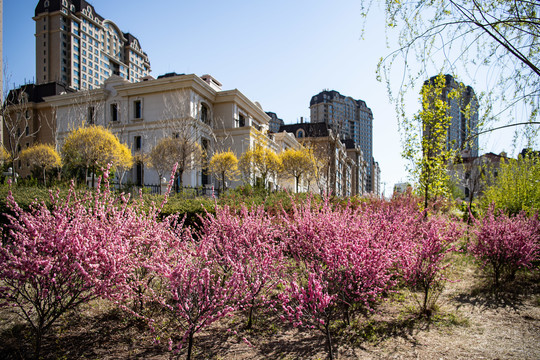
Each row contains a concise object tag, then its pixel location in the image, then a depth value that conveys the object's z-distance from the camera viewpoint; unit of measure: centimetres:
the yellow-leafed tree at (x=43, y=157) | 2253
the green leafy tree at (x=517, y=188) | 864
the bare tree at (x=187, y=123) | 2096
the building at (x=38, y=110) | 3816
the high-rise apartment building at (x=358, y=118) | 10294
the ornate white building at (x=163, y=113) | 2877
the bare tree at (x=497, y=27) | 365
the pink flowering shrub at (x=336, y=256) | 320
